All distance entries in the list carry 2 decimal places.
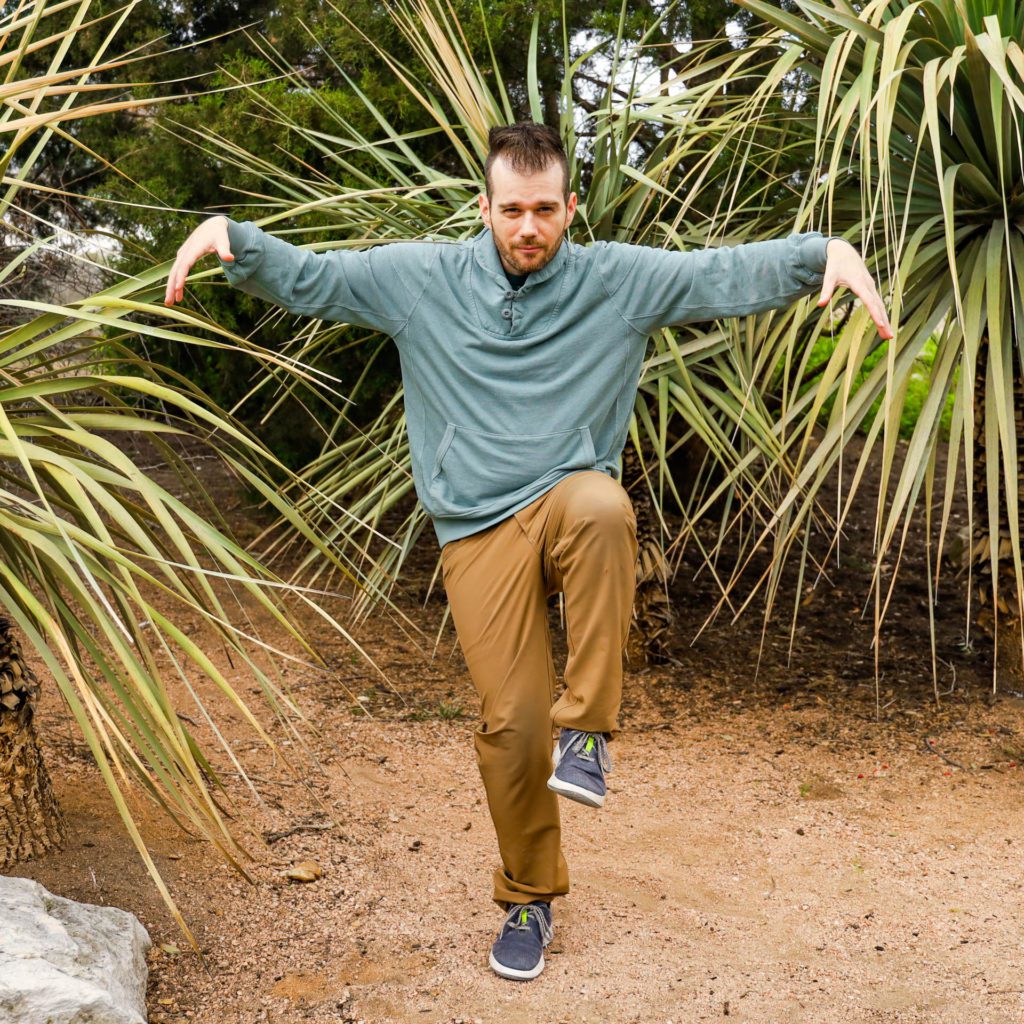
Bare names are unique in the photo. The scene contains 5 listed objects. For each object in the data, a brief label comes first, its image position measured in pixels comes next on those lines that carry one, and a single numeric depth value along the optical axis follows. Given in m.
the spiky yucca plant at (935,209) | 3.21
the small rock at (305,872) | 3.08
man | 2.59
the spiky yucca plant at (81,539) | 2.17
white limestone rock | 2.08
